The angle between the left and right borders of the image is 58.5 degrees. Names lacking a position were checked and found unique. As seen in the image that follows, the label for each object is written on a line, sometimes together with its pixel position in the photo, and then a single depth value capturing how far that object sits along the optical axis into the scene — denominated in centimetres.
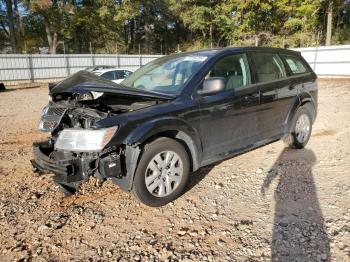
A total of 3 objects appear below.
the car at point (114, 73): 1375
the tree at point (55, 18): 3125
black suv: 319
